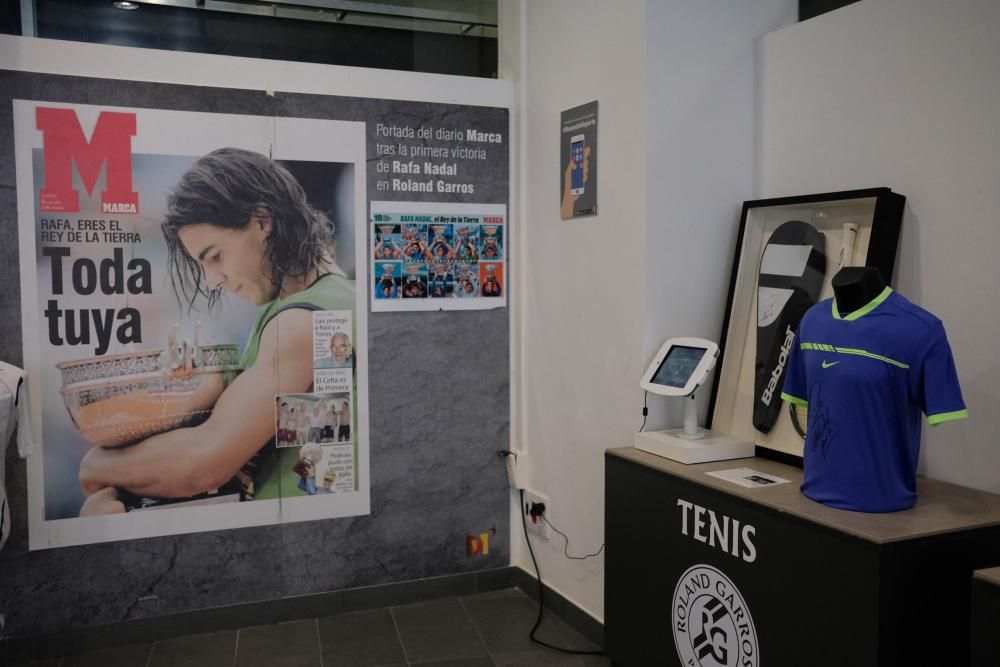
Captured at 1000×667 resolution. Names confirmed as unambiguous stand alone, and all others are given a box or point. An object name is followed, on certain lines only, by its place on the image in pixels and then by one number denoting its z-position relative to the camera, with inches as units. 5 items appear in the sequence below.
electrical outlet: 139.5
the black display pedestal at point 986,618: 61.7
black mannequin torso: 82.4
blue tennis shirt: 79.1
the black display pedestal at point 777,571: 72.8
